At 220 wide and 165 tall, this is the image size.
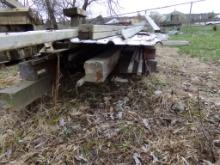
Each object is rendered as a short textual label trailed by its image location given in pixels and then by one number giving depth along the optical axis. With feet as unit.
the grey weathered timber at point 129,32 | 5.71
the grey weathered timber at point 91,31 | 4.71
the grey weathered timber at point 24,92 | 4.46
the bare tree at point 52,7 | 14.79
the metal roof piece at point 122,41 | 4.73
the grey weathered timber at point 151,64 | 7.14
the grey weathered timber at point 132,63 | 5.81
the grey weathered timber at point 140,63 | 5.91
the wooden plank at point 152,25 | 10.57
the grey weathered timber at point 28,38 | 2.97
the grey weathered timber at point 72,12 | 6.11
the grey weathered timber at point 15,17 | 7.33
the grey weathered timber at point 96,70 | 4.50
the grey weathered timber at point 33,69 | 5.03
